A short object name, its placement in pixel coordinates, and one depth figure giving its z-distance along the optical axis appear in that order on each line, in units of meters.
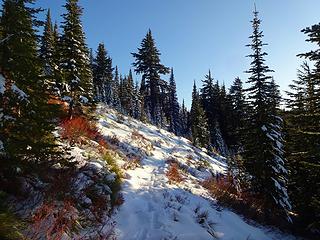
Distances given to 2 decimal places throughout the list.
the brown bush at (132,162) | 12.11
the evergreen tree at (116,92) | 47.22
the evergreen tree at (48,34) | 32.61
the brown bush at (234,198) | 11.91
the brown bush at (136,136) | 17.72
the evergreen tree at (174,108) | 53.27
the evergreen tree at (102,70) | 41.26
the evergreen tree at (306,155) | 10.40
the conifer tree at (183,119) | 58.19
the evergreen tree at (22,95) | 6.38
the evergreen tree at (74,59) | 14.99
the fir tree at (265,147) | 12.93
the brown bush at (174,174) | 12.43
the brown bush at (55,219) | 5.02
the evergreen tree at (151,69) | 37.38
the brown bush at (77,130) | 10.87
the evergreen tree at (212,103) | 43.15
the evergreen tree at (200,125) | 32.94
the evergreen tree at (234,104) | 39.13
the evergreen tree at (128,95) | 47.66
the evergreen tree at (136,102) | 47.01
